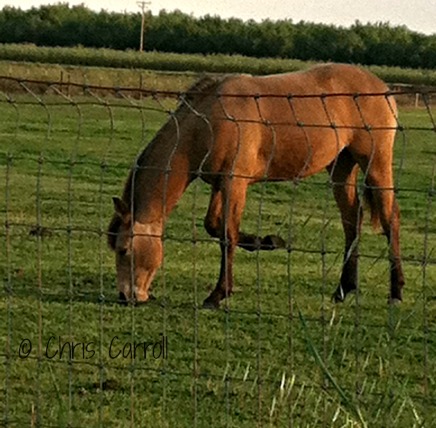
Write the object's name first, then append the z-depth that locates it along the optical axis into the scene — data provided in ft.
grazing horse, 35.12
